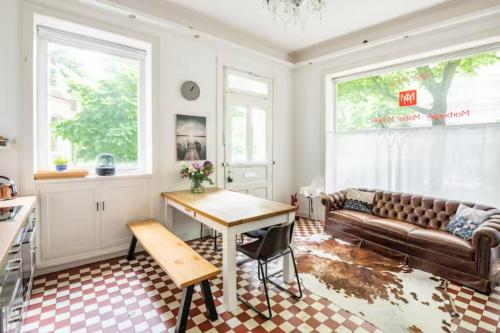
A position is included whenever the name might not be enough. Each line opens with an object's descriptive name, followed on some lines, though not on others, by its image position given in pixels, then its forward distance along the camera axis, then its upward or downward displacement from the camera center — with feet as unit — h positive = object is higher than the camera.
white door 13.66 +1.55
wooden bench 6.15 -2.73
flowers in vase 11.14 -0.42
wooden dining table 7.06 -1.62
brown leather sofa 7.96 -2.79
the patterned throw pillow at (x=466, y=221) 8.87 -2.14
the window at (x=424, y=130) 10.43 +1.46
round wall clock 11.86 +3.33
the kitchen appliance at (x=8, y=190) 7.61 -0.84
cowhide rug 6.74 -4.04
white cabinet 9.03 -2.08
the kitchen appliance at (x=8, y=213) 6.00 -1.28
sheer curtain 10.14 +0.02
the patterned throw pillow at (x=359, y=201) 12.63 -1.99
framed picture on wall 11.83 +1.13
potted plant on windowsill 9.36 -0.05
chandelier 10.15 +6.49
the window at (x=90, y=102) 9.63 +2.45
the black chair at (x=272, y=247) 7.00 -2.49
